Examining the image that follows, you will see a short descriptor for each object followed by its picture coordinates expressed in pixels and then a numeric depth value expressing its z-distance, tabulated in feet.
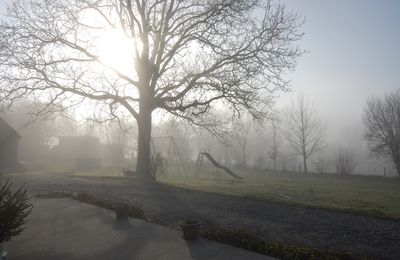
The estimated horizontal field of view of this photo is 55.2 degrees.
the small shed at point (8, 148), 132.26
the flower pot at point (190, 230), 25.50
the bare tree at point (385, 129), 147.02
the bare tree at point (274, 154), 173.03
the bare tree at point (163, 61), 67.09
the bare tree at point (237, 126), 77.41
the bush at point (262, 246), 20.49
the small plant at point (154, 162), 75.82
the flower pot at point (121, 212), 33.22
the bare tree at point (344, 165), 141.18
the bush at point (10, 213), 22.50
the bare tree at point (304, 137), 152.25
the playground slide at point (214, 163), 100.60
